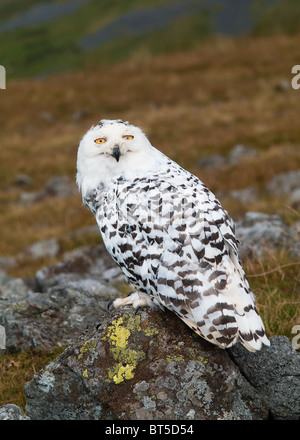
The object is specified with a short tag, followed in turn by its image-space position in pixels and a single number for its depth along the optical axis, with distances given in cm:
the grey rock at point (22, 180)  2200
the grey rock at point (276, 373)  462
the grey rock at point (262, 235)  791
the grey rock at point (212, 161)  1995
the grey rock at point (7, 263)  1318
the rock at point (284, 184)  1546
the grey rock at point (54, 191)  1961
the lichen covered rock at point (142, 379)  429
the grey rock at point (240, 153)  1997
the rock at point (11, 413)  441
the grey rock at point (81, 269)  910
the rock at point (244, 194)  1537
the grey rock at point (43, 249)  1323
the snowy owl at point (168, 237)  426
